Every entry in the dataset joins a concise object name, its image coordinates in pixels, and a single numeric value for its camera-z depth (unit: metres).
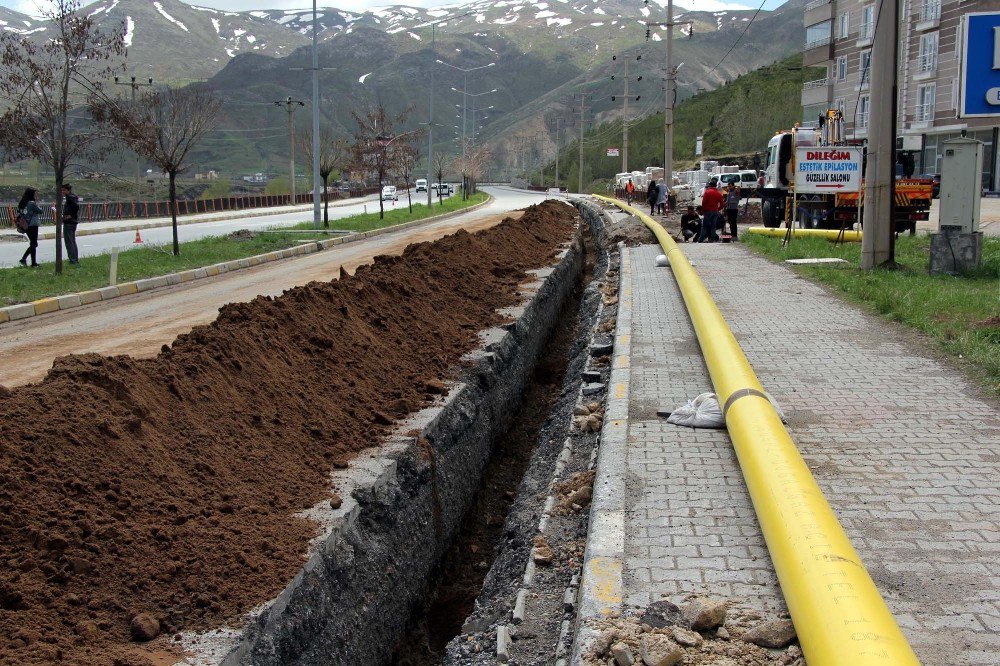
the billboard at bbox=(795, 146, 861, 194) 19.08
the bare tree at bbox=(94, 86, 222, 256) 21.03
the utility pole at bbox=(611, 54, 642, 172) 59.95
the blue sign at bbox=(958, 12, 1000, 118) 11.66
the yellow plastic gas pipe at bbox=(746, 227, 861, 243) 20.73
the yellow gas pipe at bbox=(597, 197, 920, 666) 3.21
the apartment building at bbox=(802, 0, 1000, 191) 45.62
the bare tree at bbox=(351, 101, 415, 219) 37.91
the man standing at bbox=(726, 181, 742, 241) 23.48
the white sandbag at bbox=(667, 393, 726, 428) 6.57
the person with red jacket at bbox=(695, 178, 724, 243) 22.89
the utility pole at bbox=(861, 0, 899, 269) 13.84
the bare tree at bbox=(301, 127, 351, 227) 34.28
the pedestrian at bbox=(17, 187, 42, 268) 18.94
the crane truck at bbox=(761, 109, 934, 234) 19.19
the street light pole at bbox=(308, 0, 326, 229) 29.93
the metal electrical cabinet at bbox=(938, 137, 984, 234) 13.59
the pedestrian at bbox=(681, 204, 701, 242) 25.48
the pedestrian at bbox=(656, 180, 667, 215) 37.25
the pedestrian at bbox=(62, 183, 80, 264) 19.47
